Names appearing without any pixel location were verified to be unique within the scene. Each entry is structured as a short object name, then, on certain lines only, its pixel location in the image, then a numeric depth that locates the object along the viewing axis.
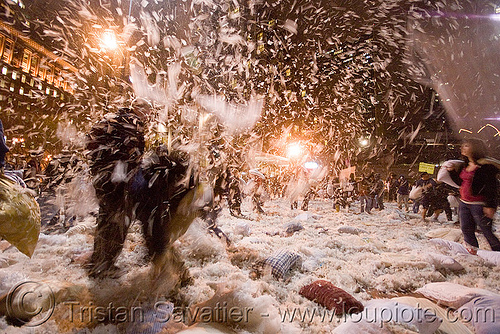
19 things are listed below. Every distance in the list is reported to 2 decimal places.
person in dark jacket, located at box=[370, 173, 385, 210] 9.74
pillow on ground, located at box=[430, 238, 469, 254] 3.77
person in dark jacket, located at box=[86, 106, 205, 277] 2.18
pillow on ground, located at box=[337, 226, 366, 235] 5.28
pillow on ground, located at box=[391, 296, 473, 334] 1.80
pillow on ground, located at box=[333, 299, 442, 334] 1.67
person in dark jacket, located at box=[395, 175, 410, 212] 10.39
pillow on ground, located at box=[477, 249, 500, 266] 3.32
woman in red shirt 3.34
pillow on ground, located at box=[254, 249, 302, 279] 2.80
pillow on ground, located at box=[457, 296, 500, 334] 1.73
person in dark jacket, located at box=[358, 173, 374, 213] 9.48
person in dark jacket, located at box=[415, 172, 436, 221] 7.82
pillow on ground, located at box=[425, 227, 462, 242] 4.70
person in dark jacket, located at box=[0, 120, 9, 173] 1.79
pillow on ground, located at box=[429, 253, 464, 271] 3.18
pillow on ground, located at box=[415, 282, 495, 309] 2.08
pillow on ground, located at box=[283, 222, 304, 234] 5.07
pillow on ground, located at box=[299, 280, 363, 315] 2.10
